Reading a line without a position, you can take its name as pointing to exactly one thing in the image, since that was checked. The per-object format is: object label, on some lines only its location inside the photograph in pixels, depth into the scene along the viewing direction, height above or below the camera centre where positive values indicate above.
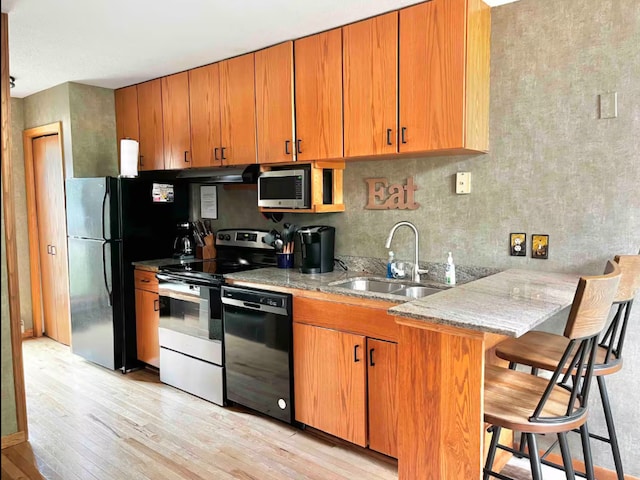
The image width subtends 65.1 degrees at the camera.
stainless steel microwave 3.11 +0.07
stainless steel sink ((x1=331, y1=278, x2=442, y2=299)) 2.86 -0.52
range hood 3.34 +0.19
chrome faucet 2.95 -0.27
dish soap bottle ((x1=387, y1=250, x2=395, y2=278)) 3.04 -0.41
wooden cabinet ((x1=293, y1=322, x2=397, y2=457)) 2.51 -0.98
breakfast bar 1.71 -0.62
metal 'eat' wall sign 3.00 +0.02
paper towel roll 3.94 +0.35
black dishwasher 2.88 -0.89
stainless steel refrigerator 3.81 -0.36
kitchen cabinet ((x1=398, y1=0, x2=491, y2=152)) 2.42 +0.61
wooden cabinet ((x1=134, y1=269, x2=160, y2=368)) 3.78 -0.88
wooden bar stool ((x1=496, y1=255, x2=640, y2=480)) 1.97 -0.66
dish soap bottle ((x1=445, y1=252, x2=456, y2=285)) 2.80 -0.42
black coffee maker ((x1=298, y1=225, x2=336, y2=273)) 3.14 -0.31
